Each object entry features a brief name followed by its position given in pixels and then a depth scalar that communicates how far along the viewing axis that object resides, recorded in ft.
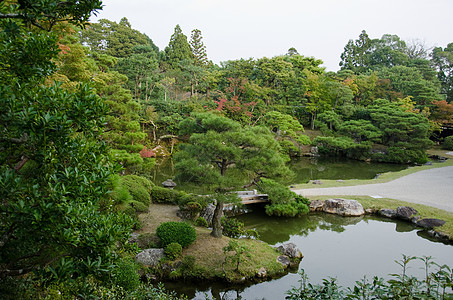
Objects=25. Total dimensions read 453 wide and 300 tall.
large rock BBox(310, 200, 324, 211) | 34.96
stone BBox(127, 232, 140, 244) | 22.43
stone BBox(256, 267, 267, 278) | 20.58
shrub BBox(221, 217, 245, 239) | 26.45
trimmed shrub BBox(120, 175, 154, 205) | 29.12
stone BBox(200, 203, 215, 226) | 30.07
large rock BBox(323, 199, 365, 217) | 33.81
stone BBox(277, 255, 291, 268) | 22.16
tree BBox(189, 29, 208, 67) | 100.32
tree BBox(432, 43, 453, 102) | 99.40
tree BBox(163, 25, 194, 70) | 96.94
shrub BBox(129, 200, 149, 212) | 27.48
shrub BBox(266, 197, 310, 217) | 32.91
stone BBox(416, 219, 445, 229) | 28.84
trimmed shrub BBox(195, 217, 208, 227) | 28.17
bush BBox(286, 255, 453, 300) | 7.38
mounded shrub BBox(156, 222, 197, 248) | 21.79
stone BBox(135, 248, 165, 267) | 20.30
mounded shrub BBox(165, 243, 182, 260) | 20.75
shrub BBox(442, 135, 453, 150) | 77.30
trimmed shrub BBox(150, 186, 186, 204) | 33.40
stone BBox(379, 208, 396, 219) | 33.06
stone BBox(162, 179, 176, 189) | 43.70
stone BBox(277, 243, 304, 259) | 23.33
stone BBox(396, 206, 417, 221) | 31.75
